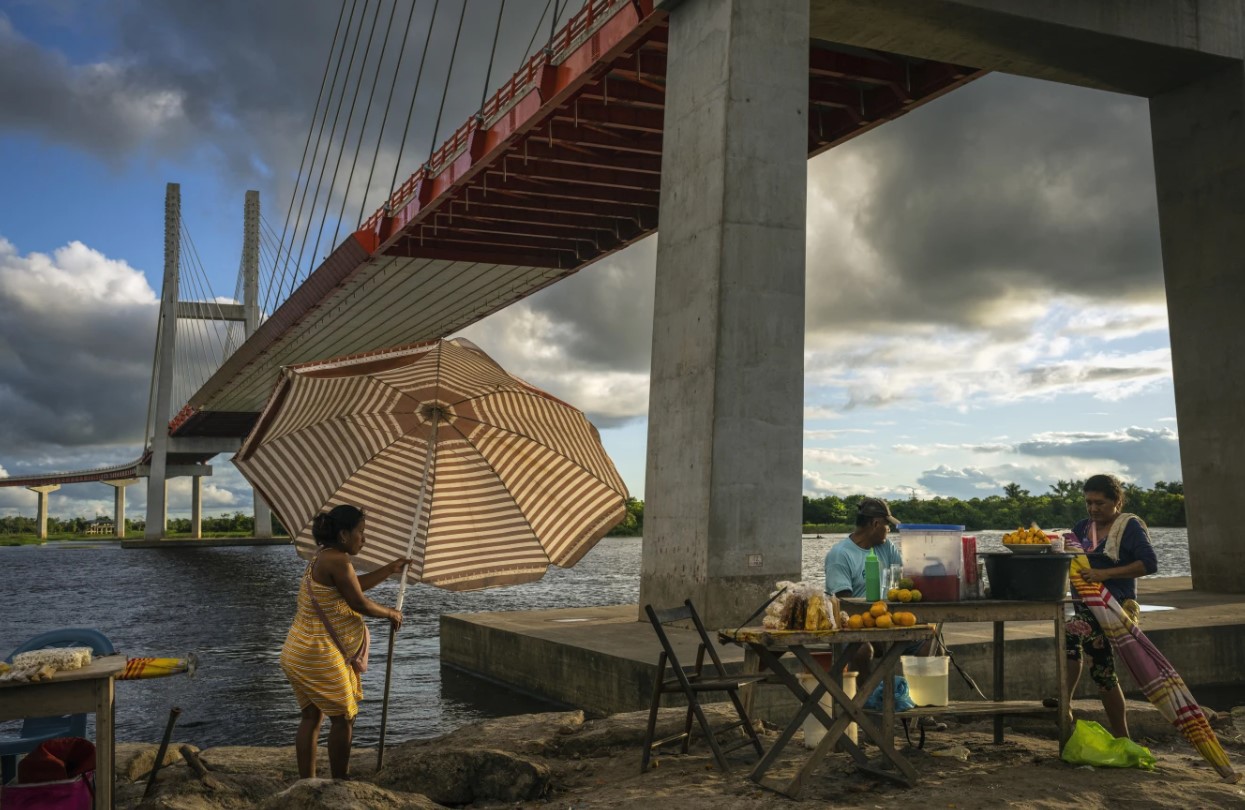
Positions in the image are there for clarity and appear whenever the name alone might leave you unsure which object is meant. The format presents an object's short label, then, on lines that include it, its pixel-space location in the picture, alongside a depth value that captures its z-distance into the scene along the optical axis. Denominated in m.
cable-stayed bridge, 16.12
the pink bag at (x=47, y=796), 4.50
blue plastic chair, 4.82
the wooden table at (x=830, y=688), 4.62
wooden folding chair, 5.10
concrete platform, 7.75
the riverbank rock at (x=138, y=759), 5.74
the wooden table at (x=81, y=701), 4.17
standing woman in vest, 5.27
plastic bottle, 5.25
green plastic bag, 5.17
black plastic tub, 5.21
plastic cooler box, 5.17
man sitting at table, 5.73
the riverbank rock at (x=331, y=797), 4.32
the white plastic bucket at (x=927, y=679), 5.70
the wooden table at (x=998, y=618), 5.03
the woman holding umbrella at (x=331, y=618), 4.75
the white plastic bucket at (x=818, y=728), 5.41
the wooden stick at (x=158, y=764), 5.36
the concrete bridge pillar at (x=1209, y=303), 13.77
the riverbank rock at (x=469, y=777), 5.26
